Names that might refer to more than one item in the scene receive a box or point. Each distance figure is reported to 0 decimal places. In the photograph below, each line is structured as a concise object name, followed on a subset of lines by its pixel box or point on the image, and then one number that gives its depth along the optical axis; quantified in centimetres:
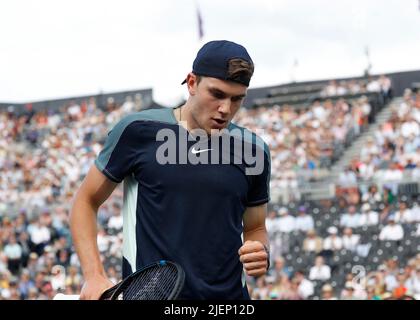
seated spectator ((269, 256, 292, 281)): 1614
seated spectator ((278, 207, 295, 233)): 1803
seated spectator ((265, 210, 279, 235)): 1797
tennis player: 410
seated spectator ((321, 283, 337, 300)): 1443
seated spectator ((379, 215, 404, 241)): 1648
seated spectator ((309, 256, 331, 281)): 1612
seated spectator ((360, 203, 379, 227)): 1700
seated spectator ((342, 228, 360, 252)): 1684
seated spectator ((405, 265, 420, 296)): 1390
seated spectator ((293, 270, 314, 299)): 1520
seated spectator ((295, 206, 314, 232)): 1809
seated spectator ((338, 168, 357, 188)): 1912
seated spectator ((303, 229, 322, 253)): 1723
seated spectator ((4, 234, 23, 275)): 1977
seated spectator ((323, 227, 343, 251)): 1691
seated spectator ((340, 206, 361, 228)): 1730
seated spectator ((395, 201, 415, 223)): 1677
